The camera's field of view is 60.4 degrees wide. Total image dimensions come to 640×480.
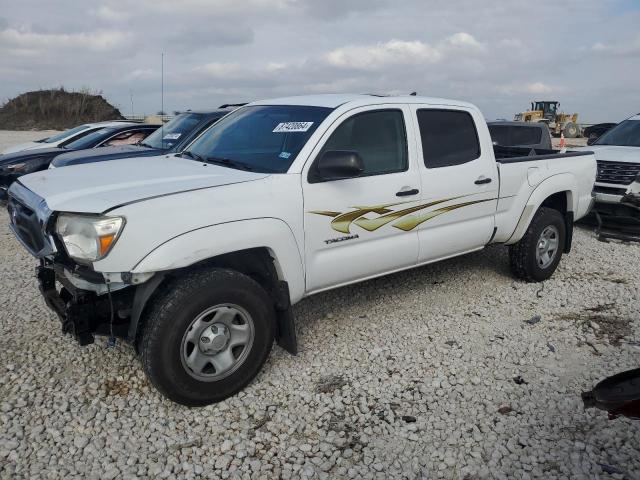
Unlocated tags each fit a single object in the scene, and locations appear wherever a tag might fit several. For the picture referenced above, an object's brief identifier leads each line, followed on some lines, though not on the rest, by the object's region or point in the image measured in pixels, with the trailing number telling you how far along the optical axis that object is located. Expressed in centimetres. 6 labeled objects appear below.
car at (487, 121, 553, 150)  992
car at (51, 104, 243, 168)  755
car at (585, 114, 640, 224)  805
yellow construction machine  3085
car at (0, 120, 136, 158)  1031
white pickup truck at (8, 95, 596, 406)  310
